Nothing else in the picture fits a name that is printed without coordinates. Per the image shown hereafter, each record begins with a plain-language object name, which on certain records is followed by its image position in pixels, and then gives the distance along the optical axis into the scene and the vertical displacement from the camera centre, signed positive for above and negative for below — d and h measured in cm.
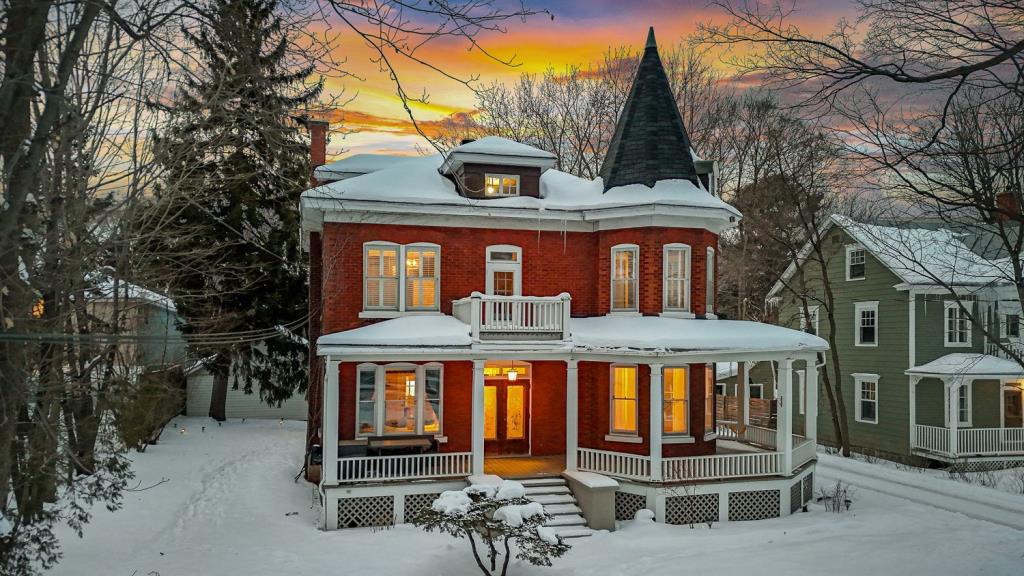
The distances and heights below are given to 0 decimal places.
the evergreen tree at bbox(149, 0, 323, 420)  2348 +61
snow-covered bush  1082 -346
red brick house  1512 -70
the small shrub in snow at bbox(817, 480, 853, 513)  1602 -461
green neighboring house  2355 -190
